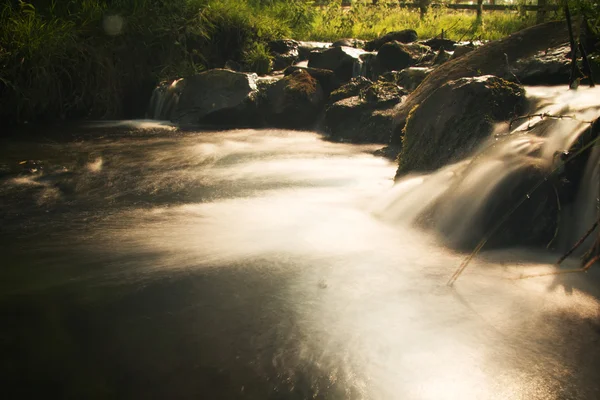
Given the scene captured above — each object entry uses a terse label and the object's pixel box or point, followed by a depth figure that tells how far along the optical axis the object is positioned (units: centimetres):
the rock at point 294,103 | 877
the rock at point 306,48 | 1132
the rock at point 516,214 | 301
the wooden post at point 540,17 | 862
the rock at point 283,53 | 1095
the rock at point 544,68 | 473
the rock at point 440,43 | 1056
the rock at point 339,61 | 980
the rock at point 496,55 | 527
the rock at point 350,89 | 827
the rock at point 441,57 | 856
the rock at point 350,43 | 1152
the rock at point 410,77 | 819
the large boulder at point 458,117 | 404
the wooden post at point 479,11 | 1521
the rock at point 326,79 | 929
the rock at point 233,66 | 1053
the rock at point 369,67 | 980
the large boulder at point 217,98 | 888
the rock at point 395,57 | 975
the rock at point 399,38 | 1142
